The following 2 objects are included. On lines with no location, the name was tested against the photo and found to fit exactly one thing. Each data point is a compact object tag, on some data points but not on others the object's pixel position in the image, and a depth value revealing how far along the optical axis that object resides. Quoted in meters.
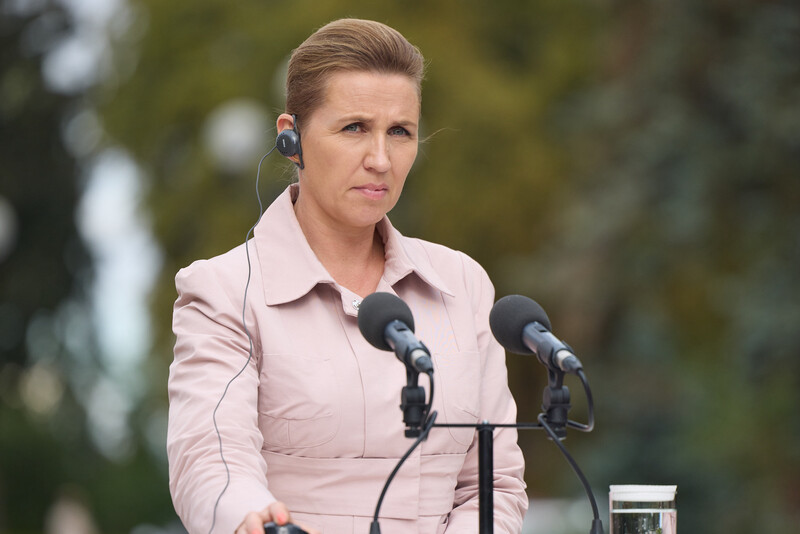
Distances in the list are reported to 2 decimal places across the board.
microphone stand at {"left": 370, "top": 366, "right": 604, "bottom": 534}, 5.33
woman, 6.01
